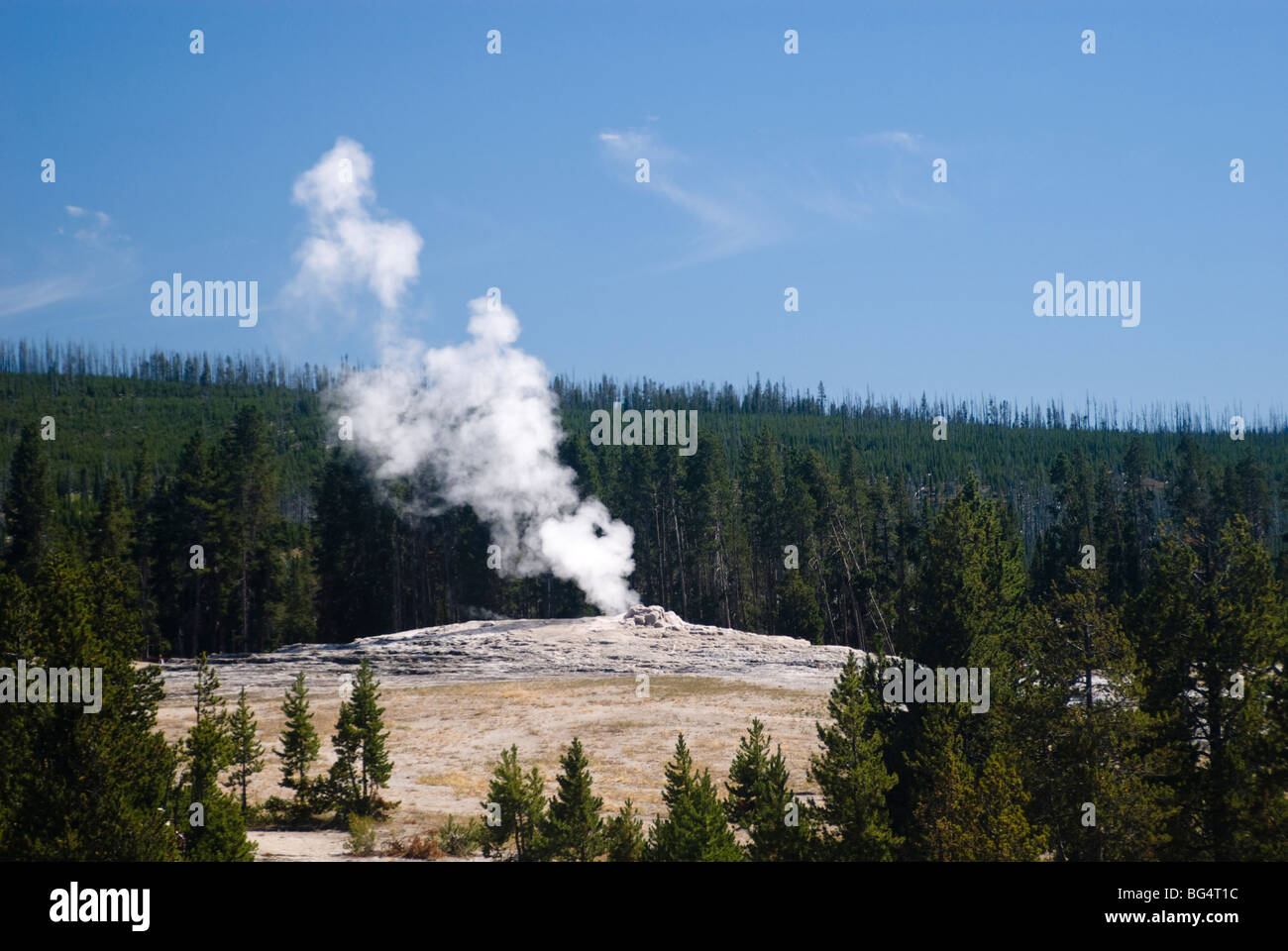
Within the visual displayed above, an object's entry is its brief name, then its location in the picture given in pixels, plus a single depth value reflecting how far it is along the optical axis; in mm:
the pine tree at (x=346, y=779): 33969
